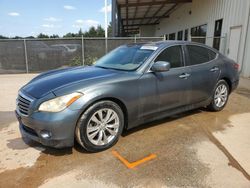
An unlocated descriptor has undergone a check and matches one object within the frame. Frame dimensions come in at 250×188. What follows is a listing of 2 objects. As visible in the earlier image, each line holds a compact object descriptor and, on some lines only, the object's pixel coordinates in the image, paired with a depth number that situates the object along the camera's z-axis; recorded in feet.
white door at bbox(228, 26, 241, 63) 34.49
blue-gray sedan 9.16
